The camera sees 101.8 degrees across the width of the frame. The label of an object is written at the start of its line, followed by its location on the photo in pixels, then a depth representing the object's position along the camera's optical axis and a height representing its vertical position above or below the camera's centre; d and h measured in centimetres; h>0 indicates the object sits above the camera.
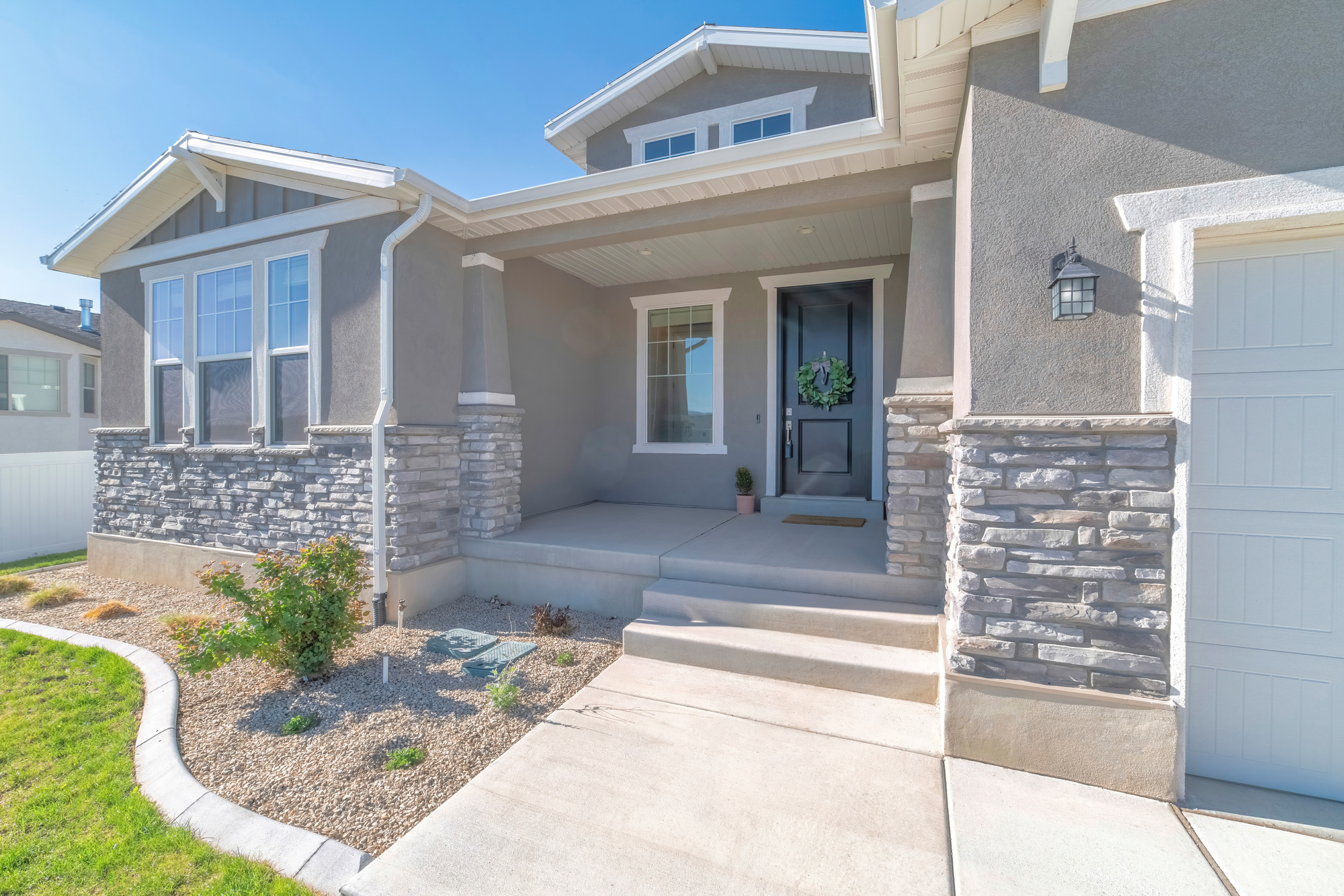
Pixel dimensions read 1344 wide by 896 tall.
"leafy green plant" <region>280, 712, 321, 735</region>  277 -148
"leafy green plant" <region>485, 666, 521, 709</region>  288 -136
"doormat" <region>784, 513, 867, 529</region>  529 -80
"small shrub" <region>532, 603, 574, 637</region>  388 -132
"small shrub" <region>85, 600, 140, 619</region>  456 -149
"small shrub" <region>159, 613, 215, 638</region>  316 -115
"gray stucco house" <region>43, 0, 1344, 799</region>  223 +47
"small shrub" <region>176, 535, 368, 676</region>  309 -109
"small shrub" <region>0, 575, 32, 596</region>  539 -150
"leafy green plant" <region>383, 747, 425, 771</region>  245 -146
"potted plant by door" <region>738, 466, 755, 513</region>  593 -59
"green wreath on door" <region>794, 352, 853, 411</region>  573 +63
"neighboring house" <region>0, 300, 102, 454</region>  1012 +99
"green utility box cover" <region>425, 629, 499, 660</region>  361 -140
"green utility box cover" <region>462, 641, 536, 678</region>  333 -139
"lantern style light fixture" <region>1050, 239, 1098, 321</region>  229 +65
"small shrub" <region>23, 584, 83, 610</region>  493 -150
